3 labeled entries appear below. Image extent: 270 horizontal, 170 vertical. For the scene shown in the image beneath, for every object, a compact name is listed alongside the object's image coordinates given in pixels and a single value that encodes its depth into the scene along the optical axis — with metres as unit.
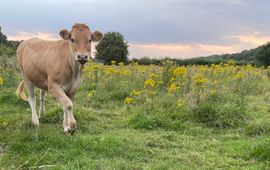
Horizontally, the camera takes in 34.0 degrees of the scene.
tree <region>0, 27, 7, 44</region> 49.36
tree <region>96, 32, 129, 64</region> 39.41
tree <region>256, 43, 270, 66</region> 40.78
